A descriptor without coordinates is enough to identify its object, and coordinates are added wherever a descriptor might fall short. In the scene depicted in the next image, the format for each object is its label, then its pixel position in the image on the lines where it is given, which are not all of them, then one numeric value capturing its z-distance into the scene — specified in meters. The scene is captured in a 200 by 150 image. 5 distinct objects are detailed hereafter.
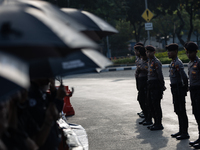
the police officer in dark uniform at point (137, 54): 14.40
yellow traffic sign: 49.24
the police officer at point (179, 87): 10.94
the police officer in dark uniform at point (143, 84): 13.85
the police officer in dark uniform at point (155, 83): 12.56
